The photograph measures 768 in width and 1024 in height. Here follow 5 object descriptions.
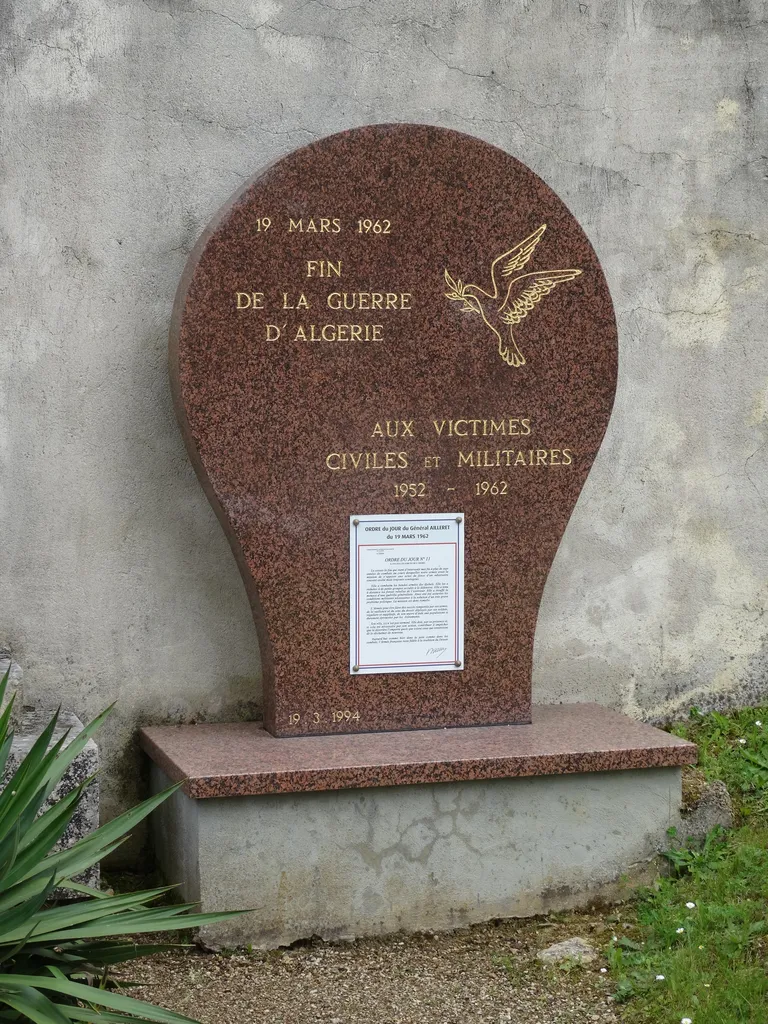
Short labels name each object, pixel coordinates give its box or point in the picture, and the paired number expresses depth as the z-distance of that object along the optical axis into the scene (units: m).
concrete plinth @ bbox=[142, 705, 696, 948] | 3.68
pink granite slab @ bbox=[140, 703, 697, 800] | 3.66
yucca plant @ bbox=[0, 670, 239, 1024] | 2.61
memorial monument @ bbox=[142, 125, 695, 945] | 3.79
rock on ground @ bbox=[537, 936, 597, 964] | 3.62
